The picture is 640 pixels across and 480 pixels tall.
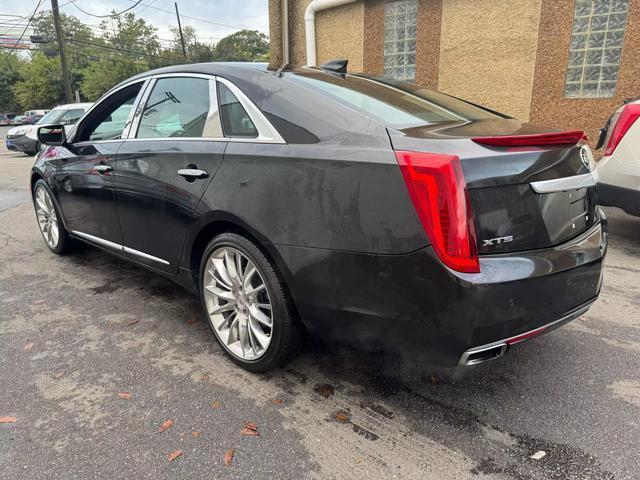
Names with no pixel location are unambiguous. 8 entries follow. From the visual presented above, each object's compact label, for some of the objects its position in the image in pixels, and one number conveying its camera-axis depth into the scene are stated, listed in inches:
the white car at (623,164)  164.9
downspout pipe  406.9
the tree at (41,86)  2213.3
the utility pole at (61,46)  951.1
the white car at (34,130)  553.6
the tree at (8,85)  2474.2
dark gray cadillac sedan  72.0
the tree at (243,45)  2506.2
